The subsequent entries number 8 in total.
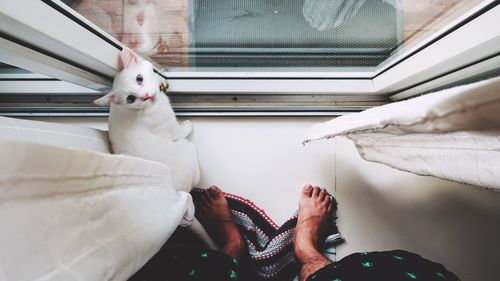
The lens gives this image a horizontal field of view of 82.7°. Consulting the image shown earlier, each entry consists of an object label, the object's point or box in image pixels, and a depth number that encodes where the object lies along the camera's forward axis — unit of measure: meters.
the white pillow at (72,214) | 0.26
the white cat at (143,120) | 0.70
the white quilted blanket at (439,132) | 0.27
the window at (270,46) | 0.54
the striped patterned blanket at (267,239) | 0.93
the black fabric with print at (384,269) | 0.56
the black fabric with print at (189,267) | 0.59
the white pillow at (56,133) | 0.50
